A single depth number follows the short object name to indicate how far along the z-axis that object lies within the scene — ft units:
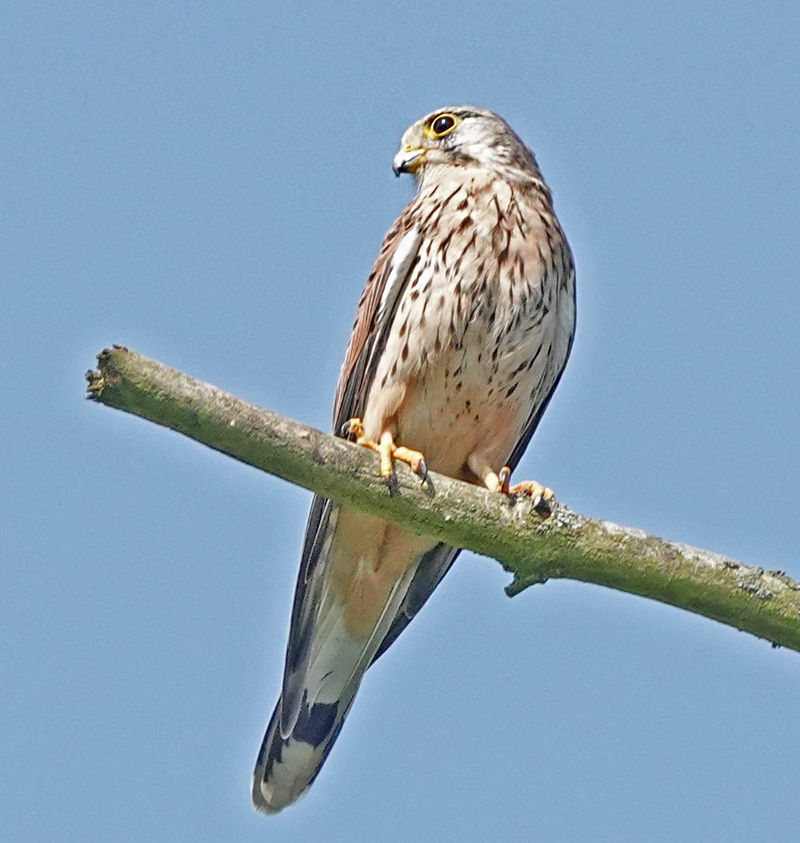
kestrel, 36.68
